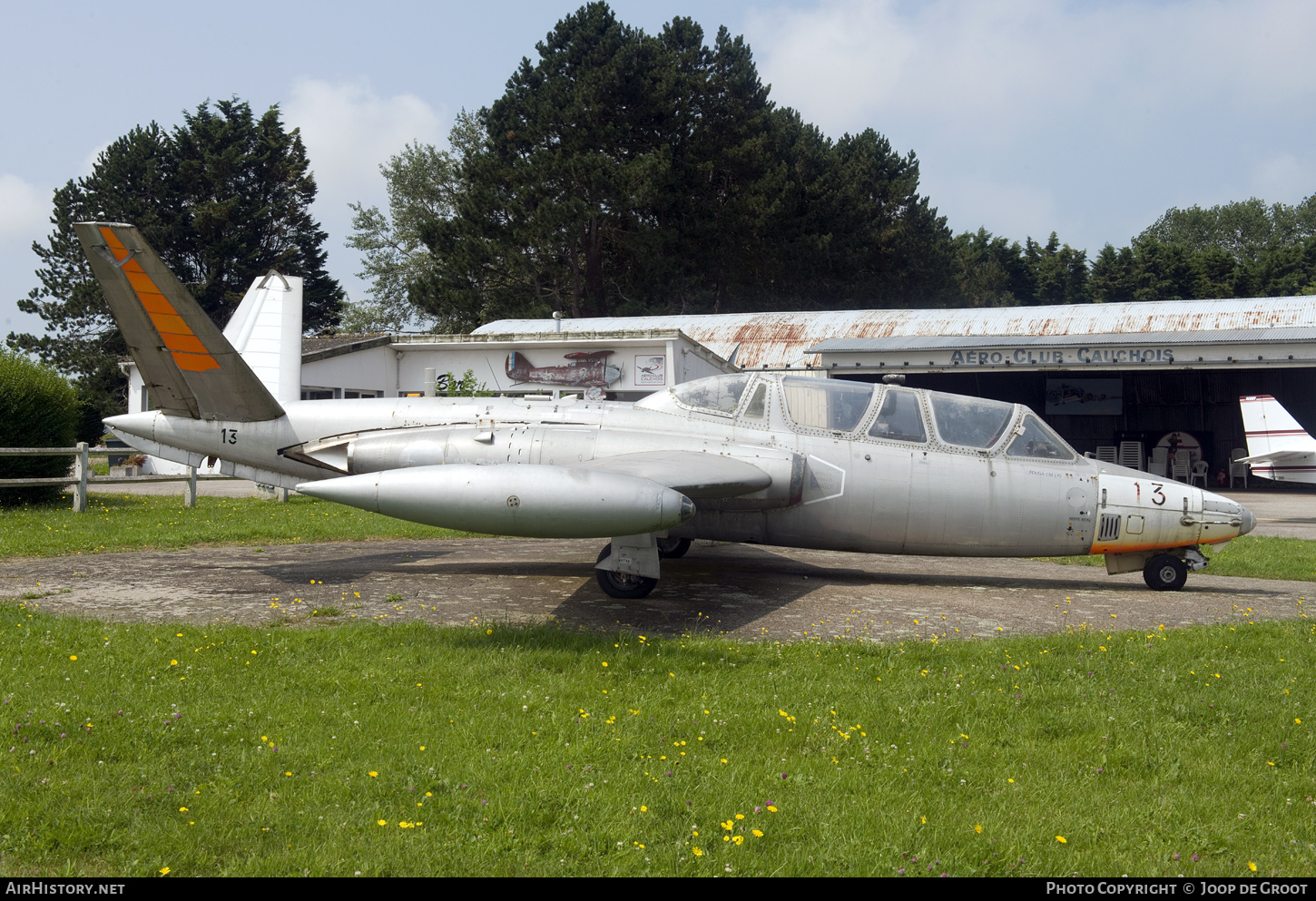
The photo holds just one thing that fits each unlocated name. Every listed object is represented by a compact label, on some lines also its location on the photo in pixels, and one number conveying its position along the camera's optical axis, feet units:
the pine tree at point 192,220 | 189.88
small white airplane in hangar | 85.81
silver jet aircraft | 32.73
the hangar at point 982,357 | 100.32
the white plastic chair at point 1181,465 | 129.39
